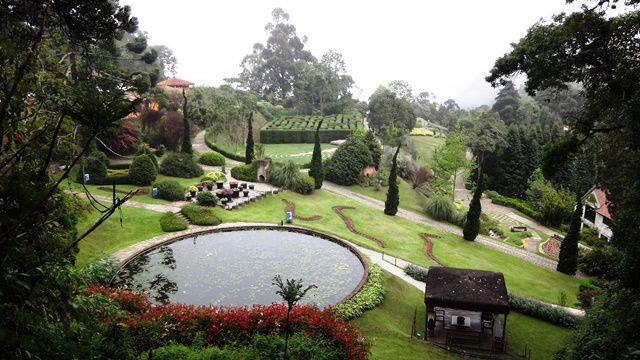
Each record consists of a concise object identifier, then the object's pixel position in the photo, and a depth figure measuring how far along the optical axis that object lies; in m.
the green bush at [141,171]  29.59
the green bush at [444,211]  36.09
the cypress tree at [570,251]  26.50
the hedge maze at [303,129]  59.91
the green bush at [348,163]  42.59
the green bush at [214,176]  34.22
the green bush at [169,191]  28.25
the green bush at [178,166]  33.94
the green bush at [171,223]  24.02
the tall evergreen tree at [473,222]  30.10
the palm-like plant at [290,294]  10.42
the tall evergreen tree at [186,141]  35.44
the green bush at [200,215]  25.56
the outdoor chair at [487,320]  17.48
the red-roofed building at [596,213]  35.56
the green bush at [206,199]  28.11
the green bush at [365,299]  17.06
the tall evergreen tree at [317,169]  37.94
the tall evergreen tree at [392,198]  33.91
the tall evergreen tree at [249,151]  39.72
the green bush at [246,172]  36.66
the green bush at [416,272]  22.52
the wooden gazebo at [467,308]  16.73
